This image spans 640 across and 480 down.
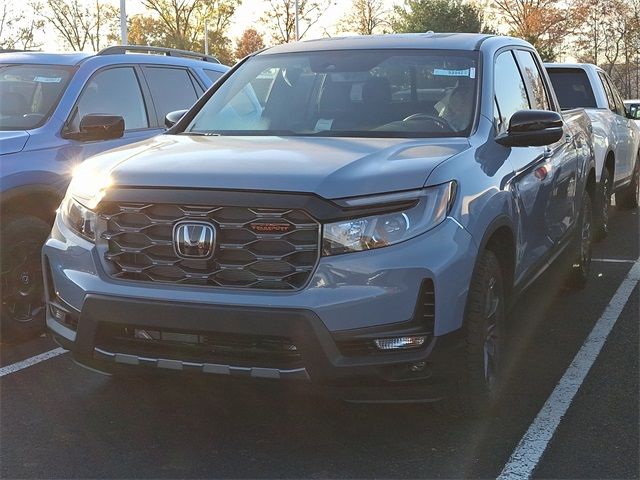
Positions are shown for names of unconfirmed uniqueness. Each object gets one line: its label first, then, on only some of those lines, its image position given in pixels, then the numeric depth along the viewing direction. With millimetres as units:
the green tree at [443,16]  54906
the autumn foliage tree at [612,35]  48281
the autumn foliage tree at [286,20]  55125
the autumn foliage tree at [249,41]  64188
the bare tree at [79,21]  47750
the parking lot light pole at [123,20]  25453
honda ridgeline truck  3393
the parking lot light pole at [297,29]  46719
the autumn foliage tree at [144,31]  52659
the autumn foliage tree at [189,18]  48562
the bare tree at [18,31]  42938
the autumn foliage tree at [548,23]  50250
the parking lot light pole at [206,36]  50994
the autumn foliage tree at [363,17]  57500
